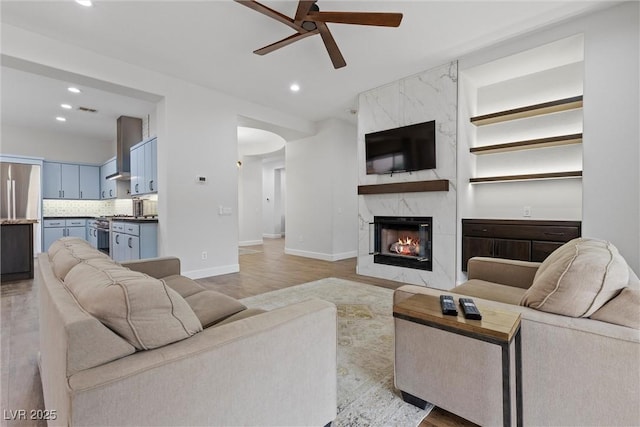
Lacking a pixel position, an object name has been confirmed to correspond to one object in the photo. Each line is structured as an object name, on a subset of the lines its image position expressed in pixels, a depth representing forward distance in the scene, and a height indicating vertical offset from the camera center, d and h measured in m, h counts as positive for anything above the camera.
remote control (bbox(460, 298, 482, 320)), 1.21 -0.43
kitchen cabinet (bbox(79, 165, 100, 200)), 7.56 +0.81
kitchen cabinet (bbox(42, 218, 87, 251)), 6.96 -0.37
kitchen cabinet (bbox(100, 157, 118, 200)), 6.80 +0.76
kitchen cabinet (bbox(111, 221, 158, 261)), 4.23 -0.41
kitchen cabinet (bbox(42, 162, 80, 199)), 7.04 +0.81
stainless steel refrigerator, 6.44 +0.53
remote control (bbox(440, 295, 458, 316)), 1.27 -0.43
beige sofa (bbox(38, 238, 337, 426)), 0.71 -0.42
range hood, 5.96 +1.53
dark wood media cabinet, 3.13 -0.33
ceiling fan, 2.37 +1.67
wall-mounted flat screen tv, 4.00 +0.90
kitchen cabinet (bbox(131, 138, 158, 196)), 4.62 +0.76
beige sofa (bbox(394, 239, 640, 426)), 1.09 -0.61
